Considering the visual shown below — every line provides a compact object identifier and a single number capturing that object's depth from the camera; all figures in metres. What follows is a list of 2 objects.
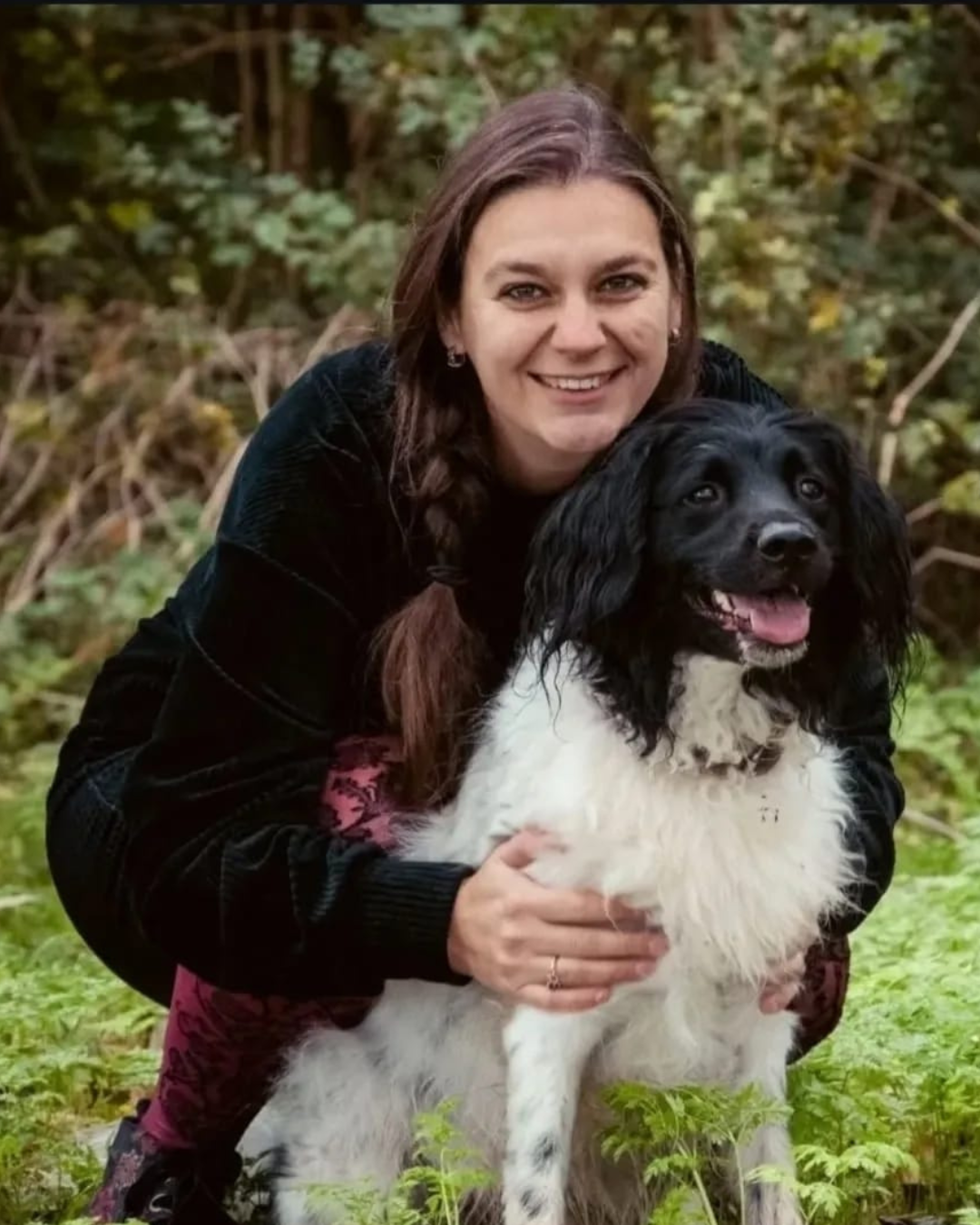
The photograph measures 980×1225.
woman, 2.69
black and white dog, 2.61
